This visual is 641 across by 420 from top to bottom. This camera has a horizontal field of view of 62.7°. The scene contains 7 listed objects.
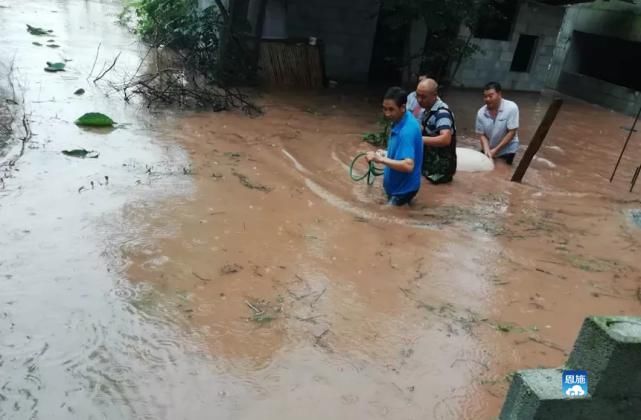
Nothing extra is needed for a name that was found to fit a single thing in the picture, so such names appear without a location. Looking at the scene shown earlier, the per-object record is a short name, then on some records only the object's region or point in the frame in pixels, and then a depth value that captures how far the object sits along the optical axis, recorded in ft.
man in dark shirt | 18.63
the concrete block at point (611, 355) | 6.42
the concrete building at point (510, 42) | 39.52
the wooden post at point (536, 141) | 19.30
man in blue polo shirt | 15.52
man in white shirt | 21.77
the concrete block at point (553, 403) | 6.76
